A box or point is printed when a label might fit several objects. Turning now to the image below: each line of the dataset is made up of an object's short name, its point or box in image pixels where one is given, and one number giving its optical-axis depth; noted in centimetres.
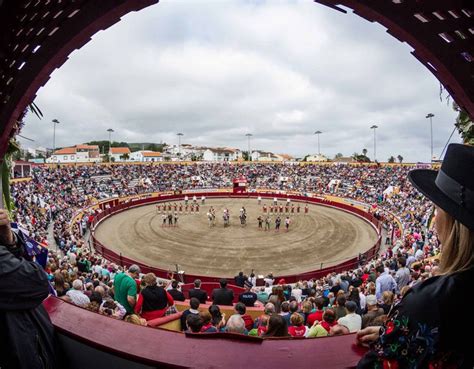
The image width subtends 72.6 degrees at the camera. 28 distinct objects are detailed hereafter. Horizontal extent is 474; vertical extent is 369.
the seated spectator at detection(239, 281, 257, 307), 920
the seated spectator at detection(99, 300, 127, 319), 552
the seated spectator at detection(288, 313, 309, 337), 495
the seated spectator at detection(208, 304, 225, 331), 588
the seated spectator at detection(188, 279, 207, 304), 899
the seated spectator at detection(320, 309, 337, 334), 498
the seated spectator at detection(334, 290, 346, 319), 645
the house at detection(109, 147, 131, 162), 13192
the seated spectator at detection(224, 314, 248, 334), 414
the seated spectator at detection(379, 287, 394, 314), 631
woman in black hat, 143
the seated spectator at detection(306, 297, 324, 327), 638
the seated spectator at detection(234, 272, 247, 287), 1384
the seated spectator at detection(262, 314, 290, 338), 366
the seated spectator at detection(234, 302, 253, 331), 632
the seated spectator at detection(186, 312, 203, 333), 381
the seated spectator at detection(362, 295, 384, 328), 458
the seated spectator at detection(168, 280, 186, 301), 917
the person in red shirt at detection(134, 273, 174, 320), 561
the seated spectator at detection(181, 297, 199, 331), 487
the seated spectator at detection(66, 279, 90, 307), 583
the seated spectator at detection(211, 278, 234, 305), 868
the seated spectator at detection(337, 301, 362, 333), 505
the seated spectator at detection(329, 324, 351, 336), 336
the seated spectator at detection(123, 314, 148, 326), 415
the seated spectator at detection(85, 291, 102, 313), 558
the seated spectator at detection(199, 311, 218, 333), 468
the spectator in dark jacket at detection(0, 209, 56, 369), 198
